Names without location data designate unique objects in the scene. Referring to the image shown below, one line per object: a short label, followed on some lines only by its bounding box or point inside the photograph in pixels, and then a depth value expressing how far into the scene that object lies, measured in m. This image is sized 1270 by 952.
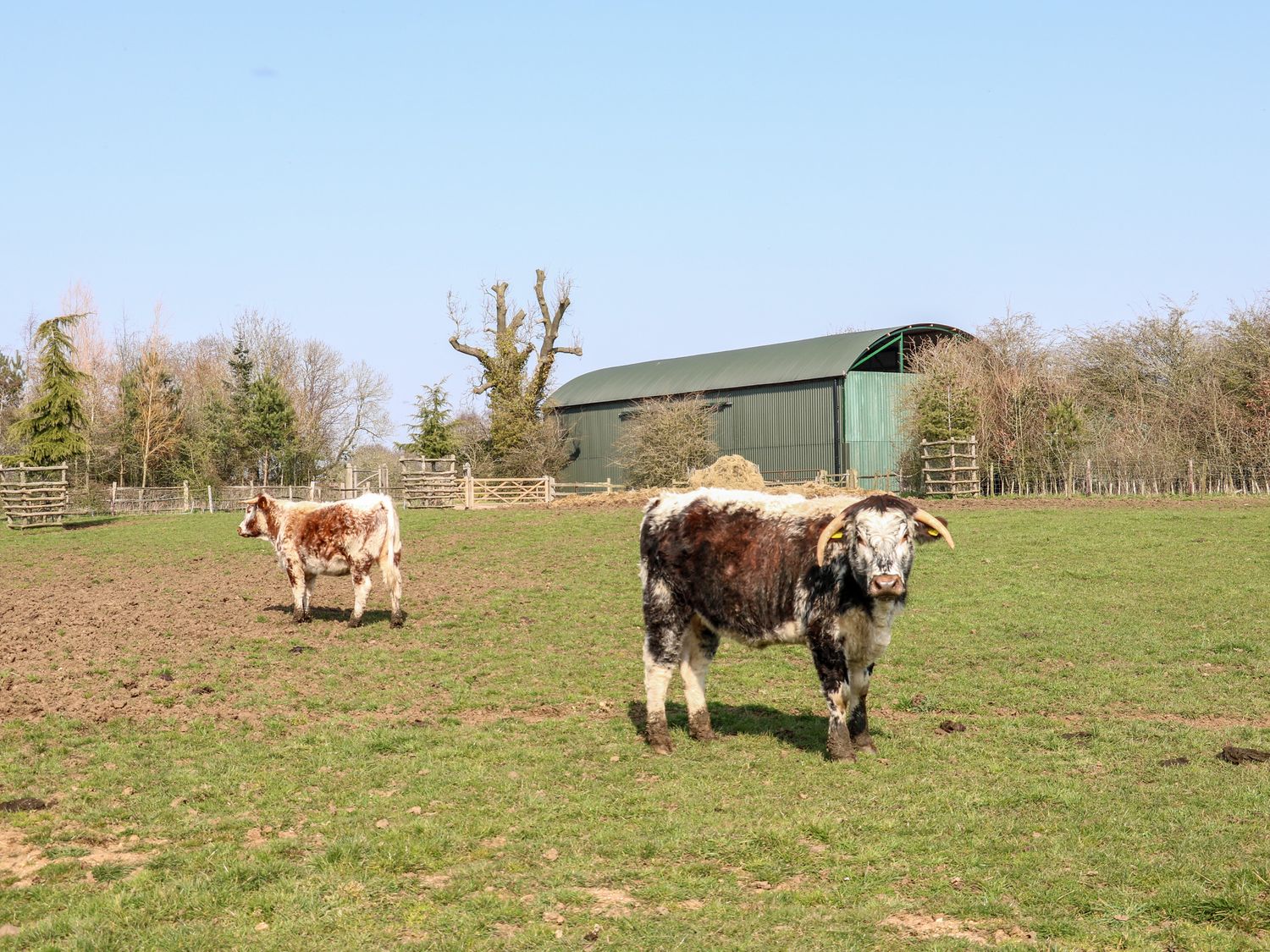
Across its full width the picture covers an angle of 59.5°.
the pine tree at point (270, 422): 64.88
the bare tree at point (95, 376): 63.69
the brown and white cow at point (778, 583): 8.60
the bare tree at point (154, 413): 64.25
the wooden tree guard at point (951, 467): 36.94
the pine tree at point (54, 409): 40.88
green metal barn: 47.16
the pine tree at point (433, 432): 60.25
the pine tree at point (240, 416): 65.19
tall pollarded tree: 58.12
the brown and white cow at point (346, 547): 15.99
